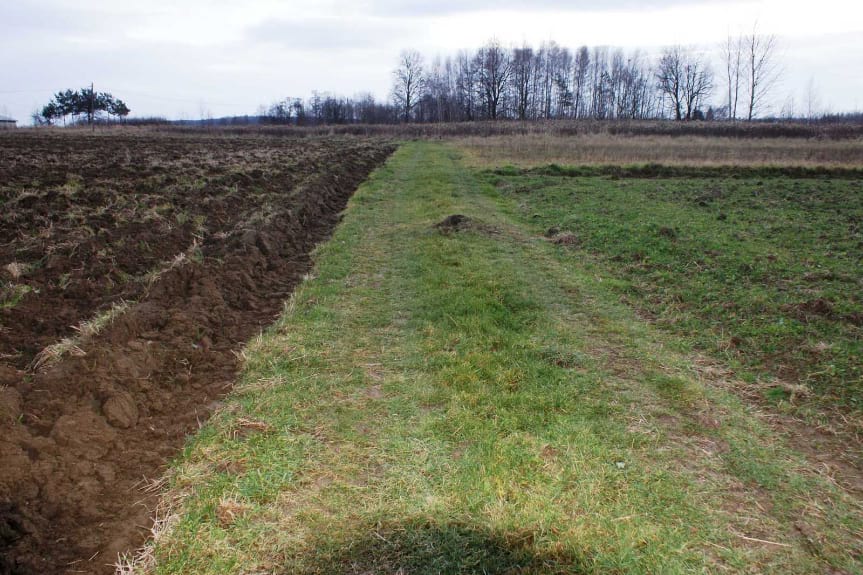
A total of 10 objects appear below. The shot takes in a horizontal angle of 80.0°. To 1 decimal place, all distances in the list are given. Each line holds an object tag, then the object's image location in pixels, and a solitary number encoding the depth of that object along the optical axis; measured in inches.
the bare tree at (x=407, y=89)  3592.5
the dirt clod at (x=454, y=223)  416.8
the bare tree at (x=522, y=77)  3358.0
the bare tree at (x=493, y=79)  3334.2
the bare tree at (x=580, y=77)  3622.0
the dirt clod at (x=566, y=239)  397.7
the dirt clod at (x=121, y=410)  146.8
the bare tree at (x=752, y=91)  2736.2
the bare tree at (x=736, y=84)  2802.7
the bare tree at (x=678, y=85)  3093.0
